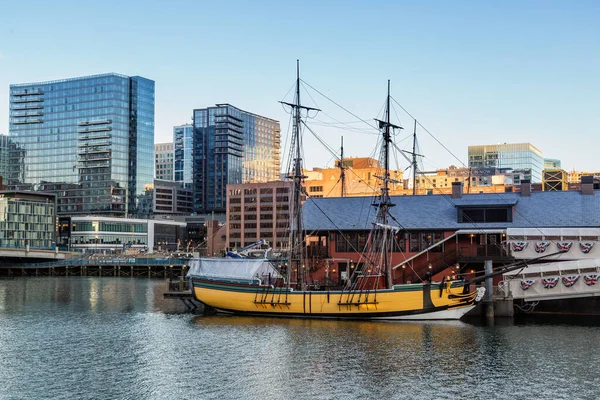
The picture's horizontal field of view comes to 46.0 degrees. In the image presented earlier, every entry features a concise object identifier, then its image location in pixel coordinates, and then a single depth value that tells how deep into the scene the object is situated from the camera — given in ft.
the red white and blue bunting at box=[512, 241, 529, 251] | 223.10
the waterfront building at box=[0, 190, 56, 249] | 644.69
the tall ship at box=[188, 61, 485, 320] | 203.82
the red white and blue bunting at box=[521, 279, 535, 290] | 211.00
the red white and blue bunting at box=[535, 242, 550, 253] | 219.61
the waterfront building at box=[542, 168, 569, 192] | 402.21
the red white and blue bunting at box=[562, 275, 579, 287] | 205.26
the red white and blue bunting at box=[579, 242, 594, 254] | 217.15
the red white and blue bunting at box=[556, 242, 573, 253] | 219.00
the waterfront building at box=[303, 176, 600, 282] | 226.79
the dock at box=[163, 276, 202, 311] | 255.70
